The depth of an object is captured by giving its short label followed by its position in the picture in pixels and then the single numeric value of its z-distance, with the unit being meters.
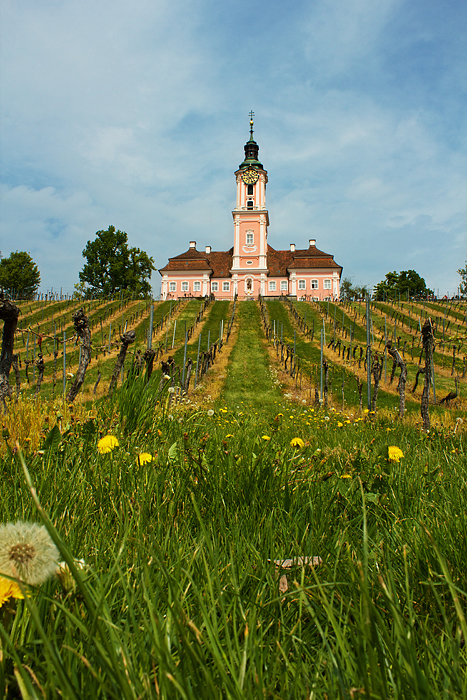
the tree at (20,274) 56.81
